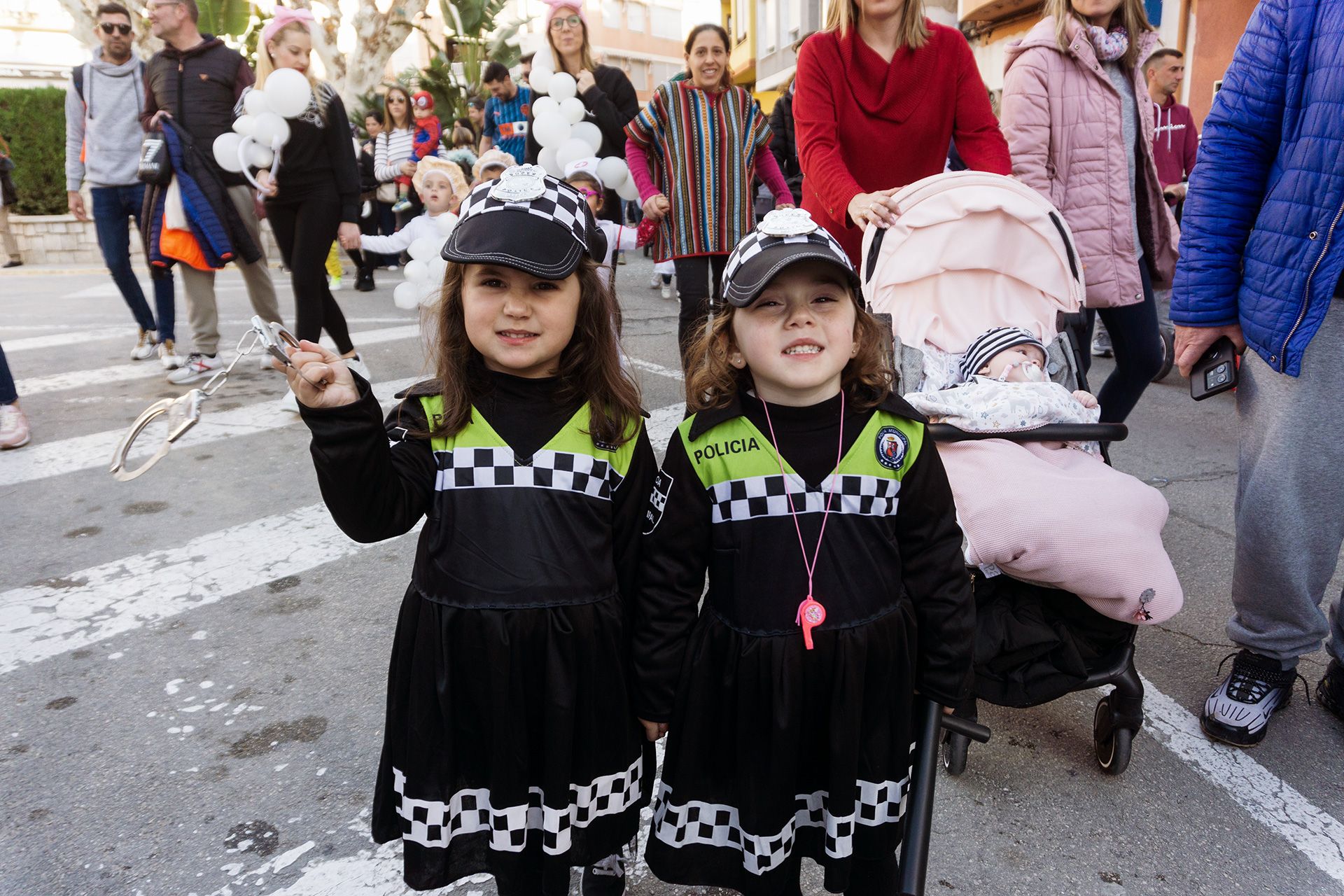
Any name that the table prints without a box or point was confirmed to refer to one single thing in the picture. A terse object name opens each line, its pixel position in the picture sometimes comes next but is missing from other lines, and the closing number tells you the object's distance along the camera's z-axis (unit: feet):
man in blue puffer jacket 7.32
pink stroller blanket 6.50
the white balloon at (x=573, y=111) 18.84
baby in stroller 6.55
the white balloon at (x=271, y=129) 16.51
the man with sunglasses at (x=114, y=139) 20.48
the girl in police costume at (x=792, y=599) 5.57
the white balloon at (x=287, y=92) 16.37
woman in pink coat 11.30
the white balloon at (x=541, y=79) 19.29
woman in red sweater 10.88
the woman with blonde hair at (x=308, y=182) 16.97
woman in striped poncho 15.61
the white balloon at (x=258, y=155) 16.94
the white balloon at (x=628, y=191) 18.85
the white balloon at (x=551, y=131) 18.42
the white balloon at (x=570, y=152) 18.48
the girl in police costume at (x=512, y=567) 5.44
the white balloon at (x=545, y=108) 18.67
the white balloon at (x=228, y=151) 17.24
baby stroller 9.23
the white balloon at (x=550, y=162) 18.84
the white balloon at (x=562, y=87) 18.78
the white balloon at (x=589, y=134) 18.90
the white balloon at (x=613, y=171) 18.63
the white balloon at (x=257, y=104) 16.67
